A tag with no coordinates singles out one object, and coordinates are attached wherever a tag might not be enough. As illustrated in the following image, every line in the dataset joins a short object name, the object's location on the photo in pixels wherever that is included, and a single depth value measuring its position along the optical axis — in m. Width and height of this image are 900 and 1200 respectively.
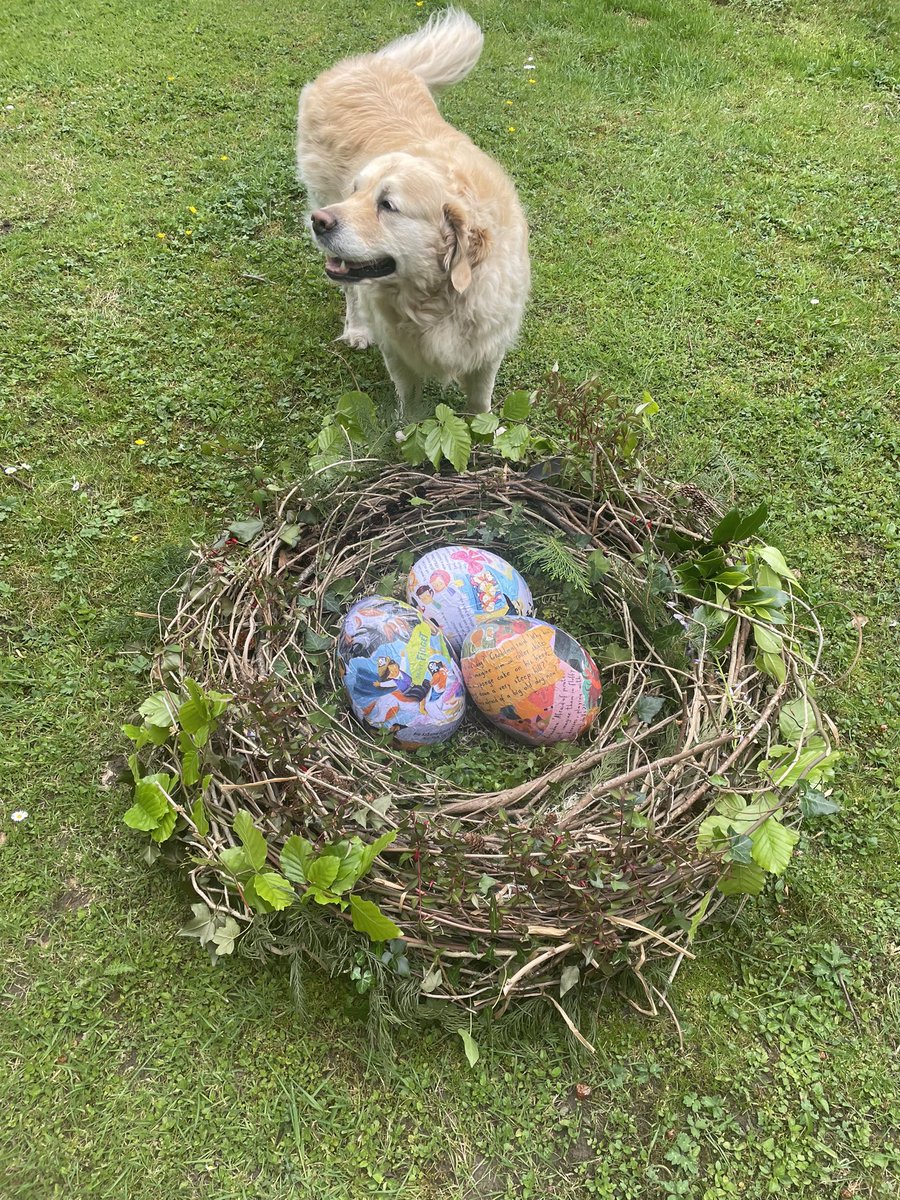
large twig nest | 1.86
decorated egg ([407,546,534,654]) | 2.41
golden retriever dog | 2.55
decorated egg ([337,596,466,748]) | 2.22
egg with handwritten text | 2.23
